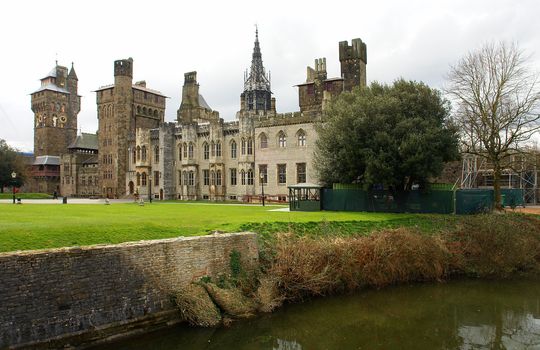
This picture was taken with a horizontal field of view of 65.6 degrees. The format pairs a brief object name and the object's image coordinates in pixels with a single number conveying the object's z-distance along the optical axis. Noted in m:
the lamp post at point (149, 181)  54.70
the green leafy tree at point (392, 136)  25.95
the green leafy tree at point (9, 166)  57.00
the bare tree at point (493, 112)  27.09
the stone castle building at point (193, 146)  44.41
